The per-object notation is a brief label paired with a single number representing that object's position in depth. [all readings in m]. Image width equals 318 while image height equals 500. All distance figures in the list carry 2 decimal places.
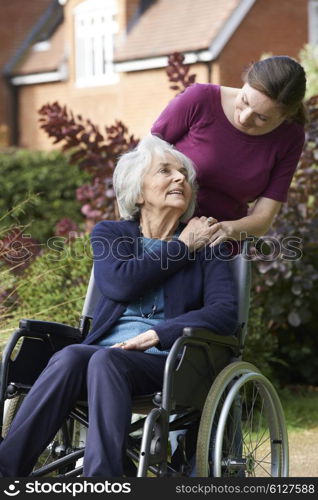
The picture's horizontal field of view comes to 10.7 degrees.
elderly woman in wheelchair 5.71
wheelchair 5.71
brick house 29.85
